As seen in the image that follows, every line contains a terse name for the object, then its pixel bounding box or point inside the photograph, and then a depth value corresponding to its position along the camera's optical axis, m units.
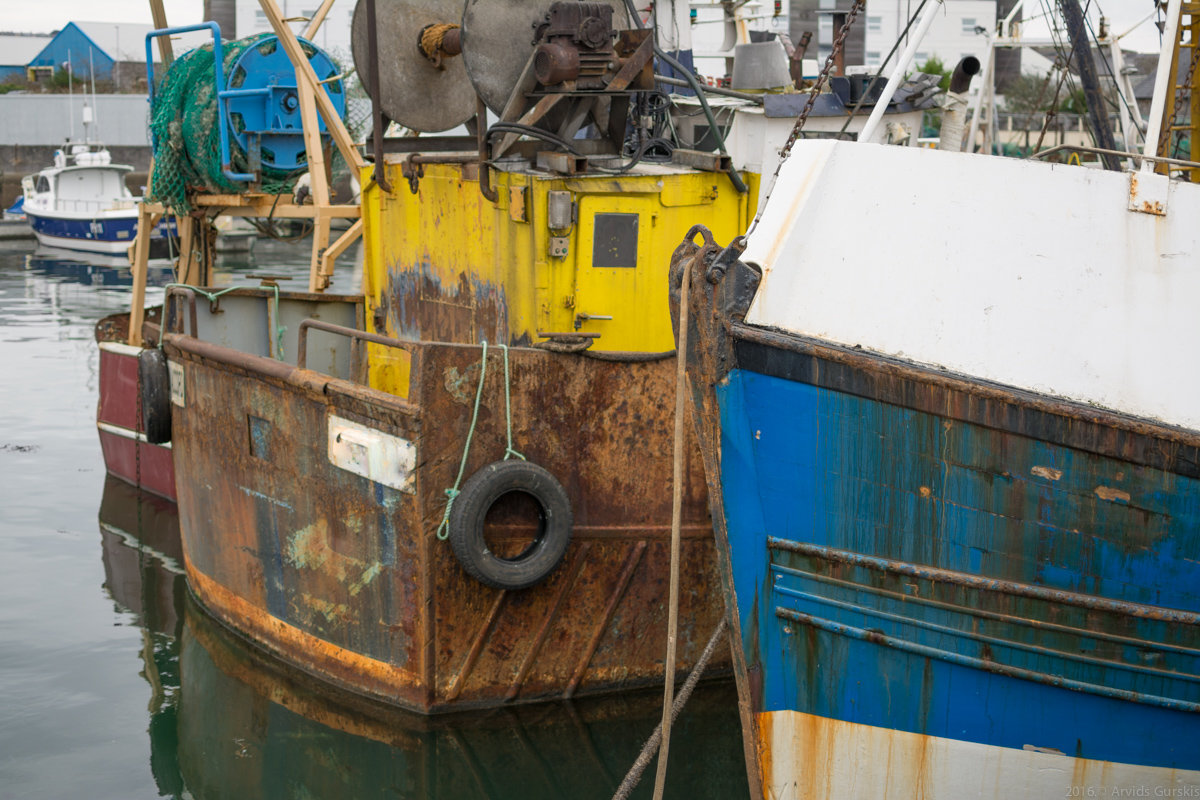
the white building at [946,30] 39.25
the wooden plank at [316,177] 8.69
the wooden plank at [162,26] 10.34
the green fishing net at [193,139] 9.38
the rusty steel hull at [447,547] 5.55
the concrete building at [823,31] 30.32
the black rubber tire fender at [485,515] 5.43
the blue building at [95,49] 44.31
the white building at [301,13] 36.50
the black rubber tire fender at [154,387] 7.62
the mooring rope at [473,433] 5.47
